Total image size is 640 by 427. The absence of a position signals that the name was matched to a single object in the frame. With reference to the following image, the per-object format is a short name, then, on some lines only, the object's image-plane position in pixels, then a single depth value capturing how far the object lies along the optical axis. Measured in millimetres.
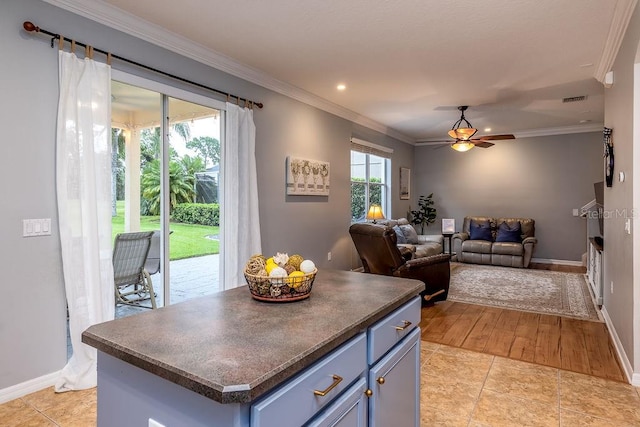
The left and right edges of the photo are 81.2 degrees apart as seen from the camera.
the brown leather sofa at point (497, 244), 6867
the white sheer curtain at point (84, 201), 2553
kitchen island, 874
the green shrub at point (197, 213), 3486
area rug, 4406
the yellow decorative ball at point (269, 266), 1484
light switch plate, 2432
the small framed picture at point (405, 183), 8172
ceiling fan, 5285
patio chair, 3029
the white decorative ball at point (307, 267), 1505
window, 6652
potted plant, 8547
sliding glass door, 3082
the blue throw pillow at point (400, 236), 6465
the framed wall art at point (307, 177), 4688
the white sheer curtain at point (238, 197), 3816
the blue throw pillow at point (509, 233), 7211
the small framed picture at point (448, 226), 7336
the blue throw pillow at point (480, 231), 7488
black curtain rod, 2379
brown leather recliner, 4219
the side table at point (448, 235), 7411
